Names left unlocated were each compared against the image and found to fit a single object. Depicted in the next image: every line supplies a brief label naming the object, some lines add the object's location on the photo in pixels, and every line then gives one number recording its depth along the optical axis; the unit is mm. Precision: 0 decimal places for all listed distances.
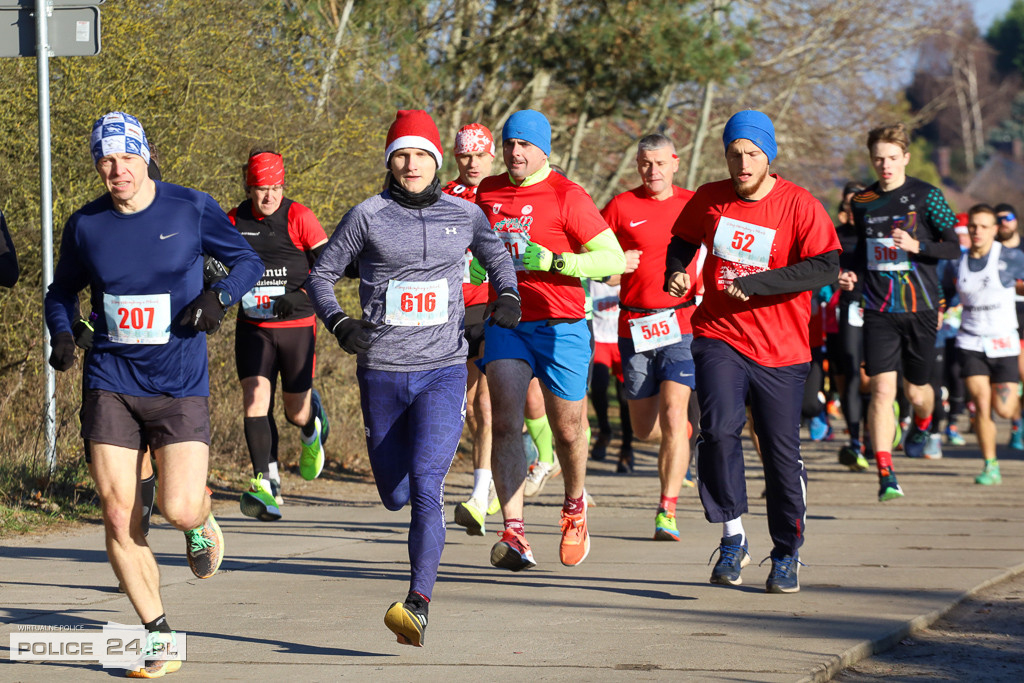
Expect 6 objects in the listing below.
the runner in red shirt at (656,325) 16906
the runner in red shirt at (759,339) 13305
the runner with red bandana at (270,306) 18187
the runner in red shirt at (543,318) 14172
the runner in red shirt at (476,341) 16217
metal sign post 18250
